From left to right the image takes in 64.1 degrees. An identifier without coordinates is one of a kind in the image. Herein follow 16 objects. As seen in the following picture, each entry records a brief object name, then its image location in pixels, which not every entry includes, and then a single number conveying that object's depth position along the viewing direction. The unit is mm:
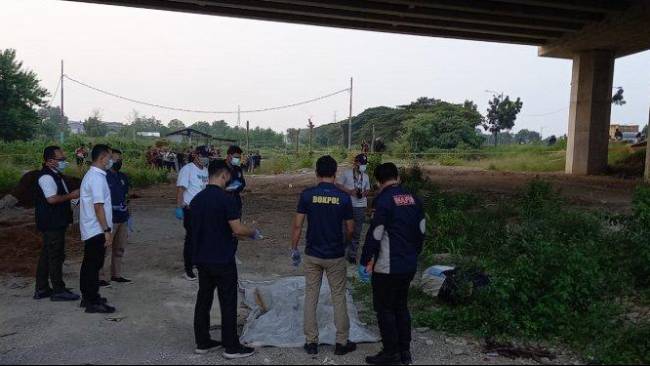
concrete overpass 18125
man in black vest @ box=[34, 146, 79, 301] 5672
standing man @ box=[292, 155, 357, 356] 4402
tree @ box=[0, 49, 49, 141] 34456
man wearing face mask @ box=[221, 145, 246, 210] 7113
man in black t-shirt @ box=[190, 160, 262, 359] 4352
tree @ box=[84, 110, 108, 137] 57353
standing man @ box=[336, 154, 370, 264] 7273
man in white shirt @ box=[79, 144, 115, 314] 5340
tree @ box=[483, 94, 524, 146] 52406
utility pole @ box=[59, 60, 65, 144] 34603
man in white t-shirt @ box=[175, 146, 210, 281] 6680
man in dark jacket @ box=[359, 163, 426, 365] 4199
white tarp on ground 4742
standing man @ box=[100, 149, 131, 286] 6355
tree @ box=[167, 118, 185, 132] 75812
